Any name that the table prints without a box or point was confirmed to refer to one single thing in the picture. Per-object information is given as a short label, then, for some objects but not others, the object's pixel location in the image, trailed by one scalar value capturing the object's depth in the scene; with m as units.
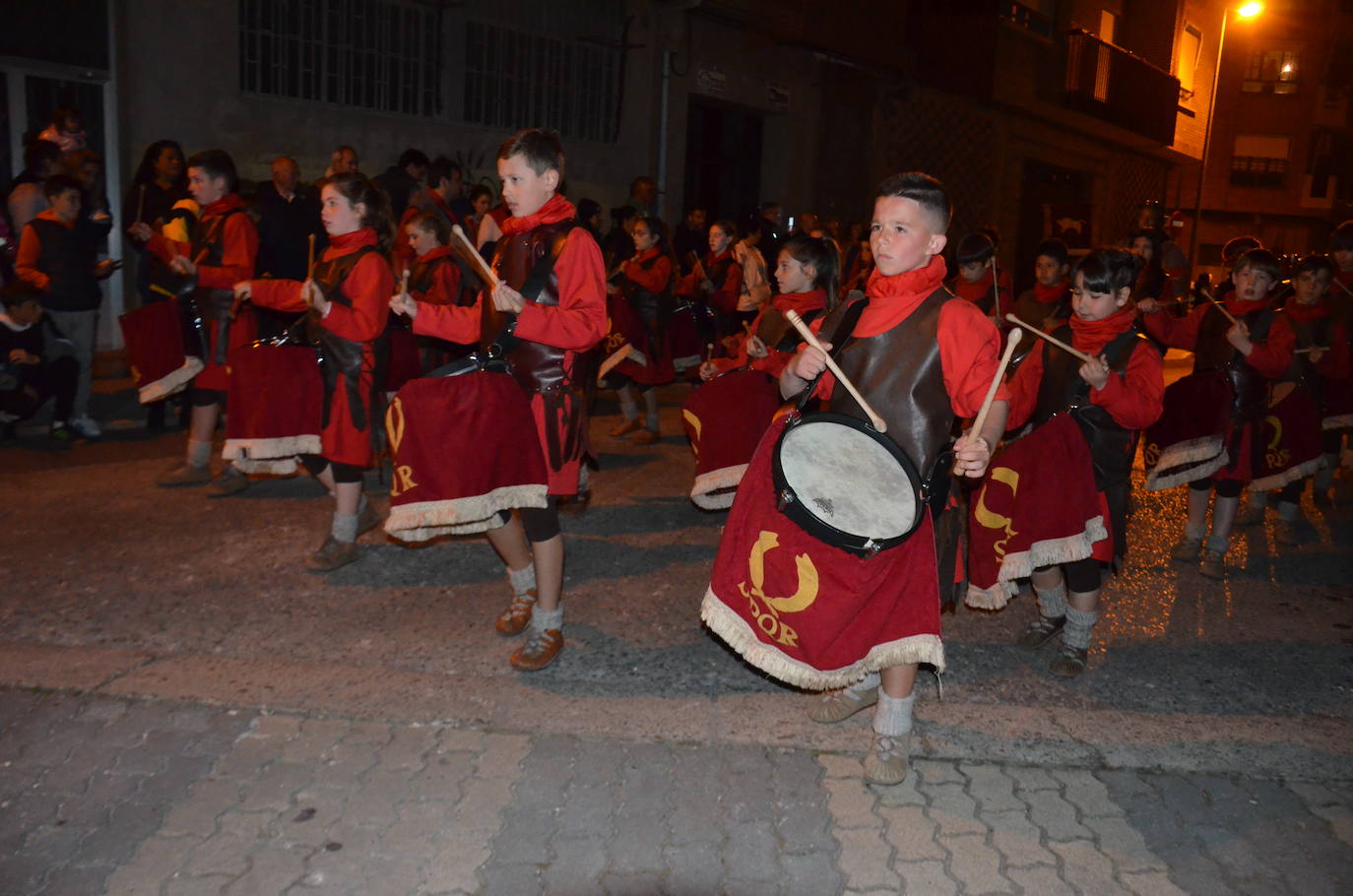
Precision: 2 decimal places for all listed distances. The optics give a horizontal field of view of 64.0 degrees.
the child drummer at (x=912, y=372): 3.02
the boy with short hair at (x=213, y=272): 5.98
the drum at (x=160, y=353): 6.82
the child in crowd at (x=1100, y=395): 4.18
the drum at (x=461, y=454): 3.85
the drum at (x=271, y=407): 5.54
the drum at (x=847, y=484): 2.93
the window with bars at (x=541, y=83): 13.41
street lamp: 24.98
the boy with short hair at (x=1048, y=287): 7.71
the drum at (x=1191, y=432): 5.69
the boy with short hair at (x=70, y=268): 7.52
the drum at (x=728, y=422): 5.50
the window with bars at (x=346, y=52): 11.12
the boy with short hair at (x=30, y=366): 7.23
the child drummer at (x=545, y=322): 3.76
